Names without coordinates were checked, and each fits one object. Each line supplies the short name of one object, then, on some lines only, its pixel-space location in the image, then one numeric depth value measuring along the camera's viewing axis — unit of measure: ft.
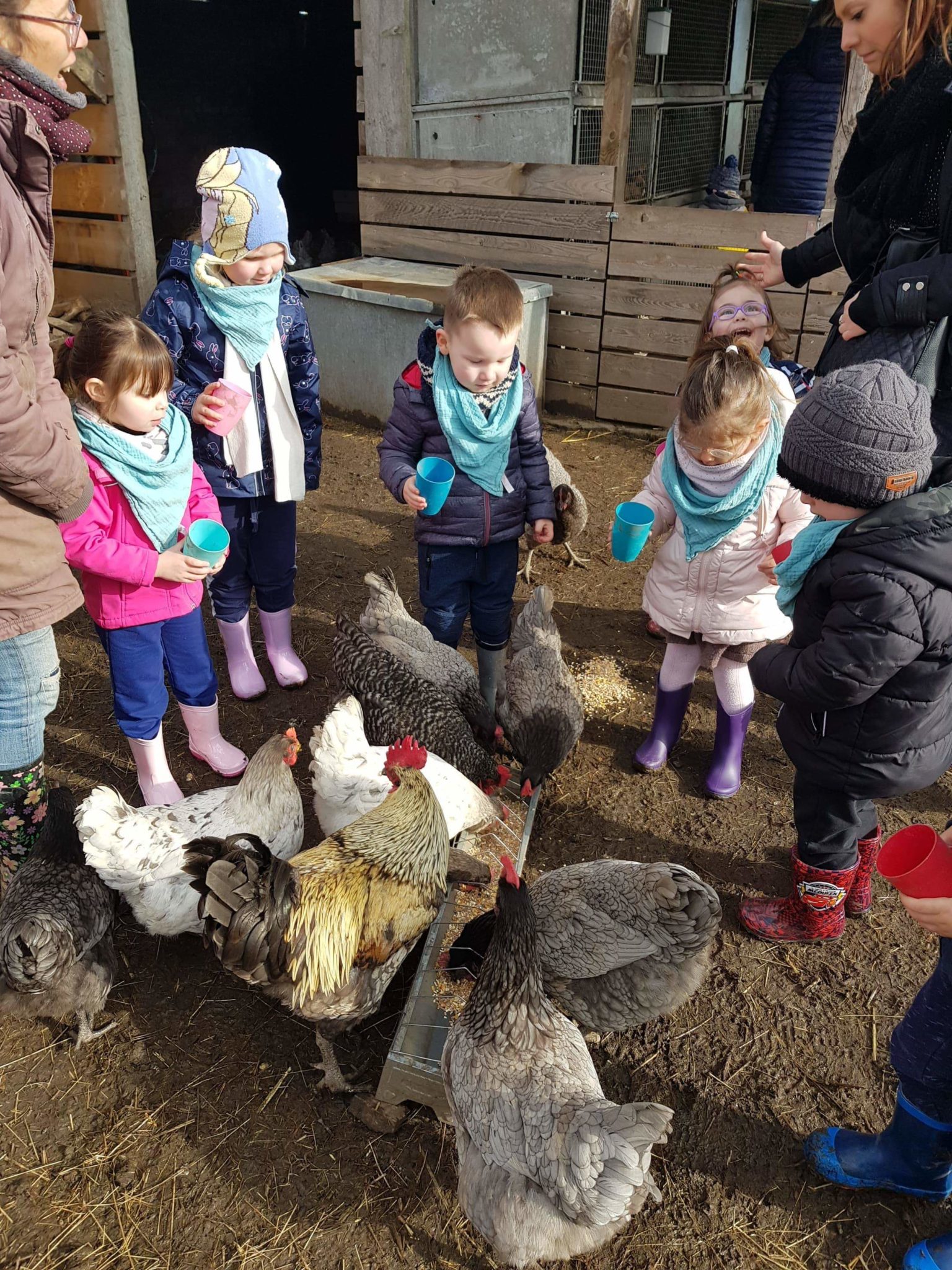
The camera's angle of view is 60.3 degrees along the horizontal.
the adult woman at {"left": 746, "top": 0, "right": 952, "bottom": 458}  7.78
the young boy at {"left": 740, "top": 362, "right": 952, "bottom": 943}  6.34
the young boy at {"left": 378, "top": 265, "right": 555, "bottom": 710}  9.89
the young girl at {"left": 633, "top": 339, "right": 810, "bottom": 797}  9.23
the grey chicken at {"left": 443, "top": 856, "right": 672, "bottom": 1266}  5.48
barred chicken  10.14
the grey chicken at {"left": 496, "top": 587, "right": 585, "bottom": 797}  10.44
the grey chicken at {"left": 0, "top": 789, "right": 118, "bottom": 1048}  7.45
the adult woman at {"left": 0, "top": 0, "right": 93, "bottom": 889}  6.16
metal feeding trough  7.17
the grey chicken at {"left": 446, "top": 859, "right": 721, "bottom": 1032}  7.22
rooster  6.33
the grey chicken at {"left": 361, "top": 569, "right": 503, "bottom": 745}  10.94
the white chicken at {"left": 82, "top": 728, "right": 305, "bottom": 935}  7.96
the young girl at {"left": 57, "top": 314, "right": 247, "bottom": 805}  8.57
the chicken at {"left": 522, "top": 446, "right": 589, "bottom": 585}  14.79
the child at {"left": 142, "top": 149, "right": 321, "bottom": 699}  9.91
